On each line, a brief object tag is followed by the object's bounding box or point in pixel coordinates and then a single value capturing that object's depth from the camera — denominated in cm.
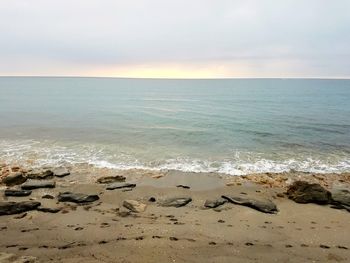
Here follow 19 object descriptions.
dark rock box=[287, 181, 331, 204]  1231
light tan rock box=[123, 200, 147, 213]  1110
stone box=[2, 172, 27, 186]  1420
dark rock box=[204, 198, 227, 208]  1178
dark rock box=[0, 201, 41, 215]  1028
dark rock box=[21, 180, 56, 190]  1343
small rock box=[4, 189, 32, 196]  1253
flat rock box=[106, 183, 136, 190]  1388
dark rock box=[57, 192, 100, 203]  1190
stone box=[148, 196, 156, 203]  1241
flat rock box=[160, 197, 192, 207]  1186
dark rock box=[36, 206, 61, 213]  1070
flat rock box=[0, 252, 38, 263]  680
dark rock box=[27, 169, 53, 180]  1517
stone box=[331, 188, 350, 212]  1195
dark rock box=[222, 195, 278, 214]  1123
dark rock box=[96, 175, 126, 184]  1492
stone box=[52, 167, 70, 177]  1593
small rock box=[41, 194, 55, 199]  1233
